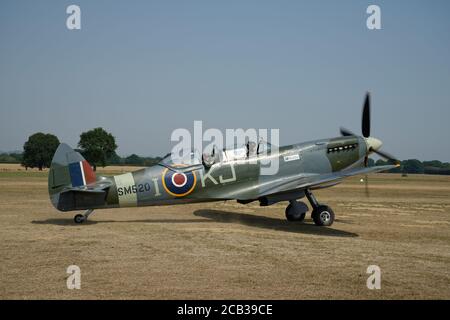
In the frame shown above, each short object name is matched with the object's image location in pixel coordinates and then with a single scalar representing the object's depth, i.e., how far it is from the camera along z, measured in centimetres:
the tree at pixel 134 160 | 11728
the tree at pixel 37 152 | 8762
